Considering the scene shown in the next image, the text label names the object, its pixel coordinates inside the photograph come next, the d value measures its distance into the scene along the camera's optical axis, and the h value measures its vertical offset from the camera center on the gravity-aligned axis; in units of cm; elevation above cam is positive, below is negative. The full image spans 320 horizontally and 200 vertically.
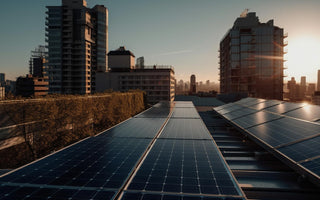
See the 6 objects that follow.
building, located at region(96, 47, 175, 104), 8962 +869
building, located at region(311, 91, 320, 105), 15945 -188
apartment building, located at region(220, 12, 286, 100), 8494 +2000
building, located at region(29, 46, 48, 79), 19350 +3378
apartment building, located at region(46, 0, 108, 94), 10744 +3162
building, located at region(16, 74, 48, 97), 12773 +625
